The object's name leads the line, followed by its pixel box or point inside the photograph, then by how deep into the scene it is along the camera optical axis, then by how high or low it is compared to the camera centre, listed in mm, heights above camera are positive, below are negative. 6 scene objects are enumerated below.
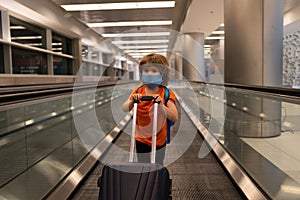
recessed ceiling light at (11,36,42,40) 9348 +1462
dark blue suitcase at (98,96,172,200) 1733 -580
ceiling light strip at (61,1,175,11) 10117 +2530
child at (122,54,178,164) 2162 -191
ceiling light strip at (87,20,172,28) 13416 +2544
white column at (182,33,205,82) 17484 +1466
